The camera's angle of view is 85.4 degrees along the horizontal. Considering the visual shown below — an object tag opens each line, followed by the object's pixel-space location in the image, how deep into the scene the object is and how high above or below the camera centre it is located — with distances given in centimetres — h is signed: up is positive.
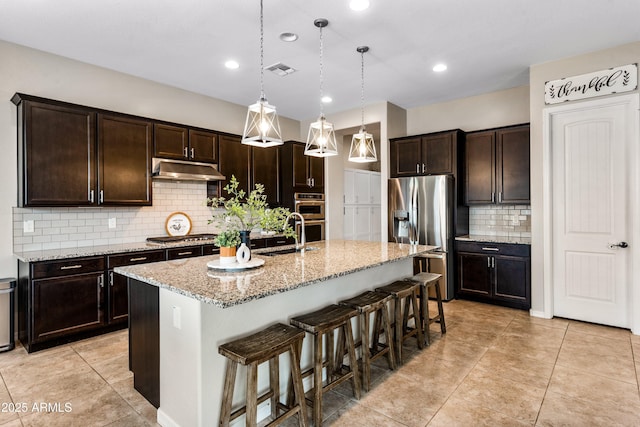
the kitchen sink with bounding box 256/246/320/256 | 335 -36
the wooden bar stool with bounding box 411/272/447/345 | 332 -87
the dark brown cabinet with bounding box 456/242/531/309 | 427 -78
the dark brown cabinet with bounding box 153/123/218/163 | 420 +92
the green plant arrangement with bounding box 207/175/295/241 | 237 -1
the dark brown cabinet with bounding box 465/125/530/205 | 449 +63
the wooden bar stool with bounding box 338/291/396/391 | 249 -90
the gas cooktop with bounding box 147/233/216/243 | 416 -29
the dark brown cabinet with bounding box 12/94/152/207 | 327 +62
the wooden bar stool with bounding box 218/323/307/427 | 174 -82
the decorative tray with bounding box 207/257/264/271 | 228 -34
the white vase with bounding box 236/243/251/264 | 237 -27
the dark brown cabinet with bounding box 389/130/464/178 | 494 +89
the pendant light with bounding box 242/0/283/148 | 254 +66
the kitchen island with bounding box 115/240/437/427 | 181 -58
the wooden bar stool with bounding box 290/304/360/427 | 209 -92
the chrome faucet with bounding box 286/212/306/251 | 338 -32
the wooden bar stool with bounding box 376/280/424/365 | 289 -87
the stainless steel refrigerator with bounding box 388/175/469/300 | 476 -7
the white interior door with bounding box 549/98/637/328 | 359 +2
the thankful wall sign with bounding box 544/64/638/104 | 349 +135
